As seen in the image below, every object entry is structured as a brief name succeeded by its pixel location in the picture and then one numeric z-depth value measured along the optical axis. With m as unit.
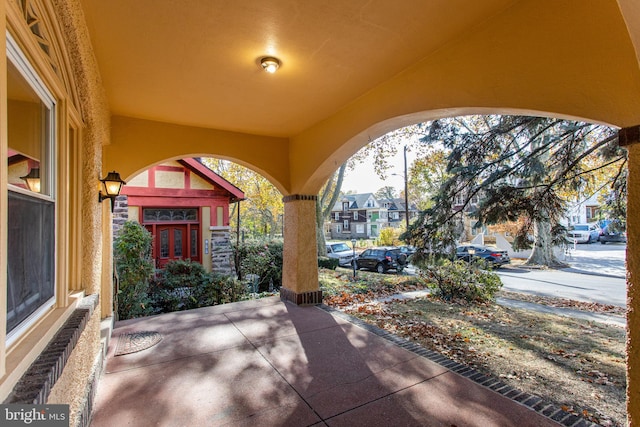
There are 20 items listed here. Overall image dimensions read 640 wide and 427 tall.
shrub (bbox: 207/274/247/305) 6.57
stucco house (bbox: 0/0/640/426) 1.58
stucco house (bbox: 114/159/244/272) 8.46
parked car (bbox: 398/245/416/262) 13.16
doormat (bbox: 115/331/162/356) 3.82
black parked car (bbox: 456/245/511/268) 14.45
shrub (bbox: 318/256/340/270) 12.94
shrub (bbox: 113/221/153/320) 5.53
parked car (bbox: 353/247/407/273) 13.20
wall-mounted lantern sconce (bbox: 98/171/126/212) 3.61
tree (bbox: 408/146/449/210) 11.05
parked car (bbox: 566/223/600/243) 23.83
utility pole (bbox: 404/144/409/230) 16.77
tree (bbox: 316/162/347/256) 15.19
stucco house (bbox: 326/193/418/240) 38.06
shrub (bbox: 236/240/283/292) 8.50
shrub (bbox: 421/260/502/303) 6.97
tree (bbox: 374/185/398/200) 41.40
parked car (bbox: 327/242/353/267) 15.72
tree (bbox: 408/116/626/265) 5.71
